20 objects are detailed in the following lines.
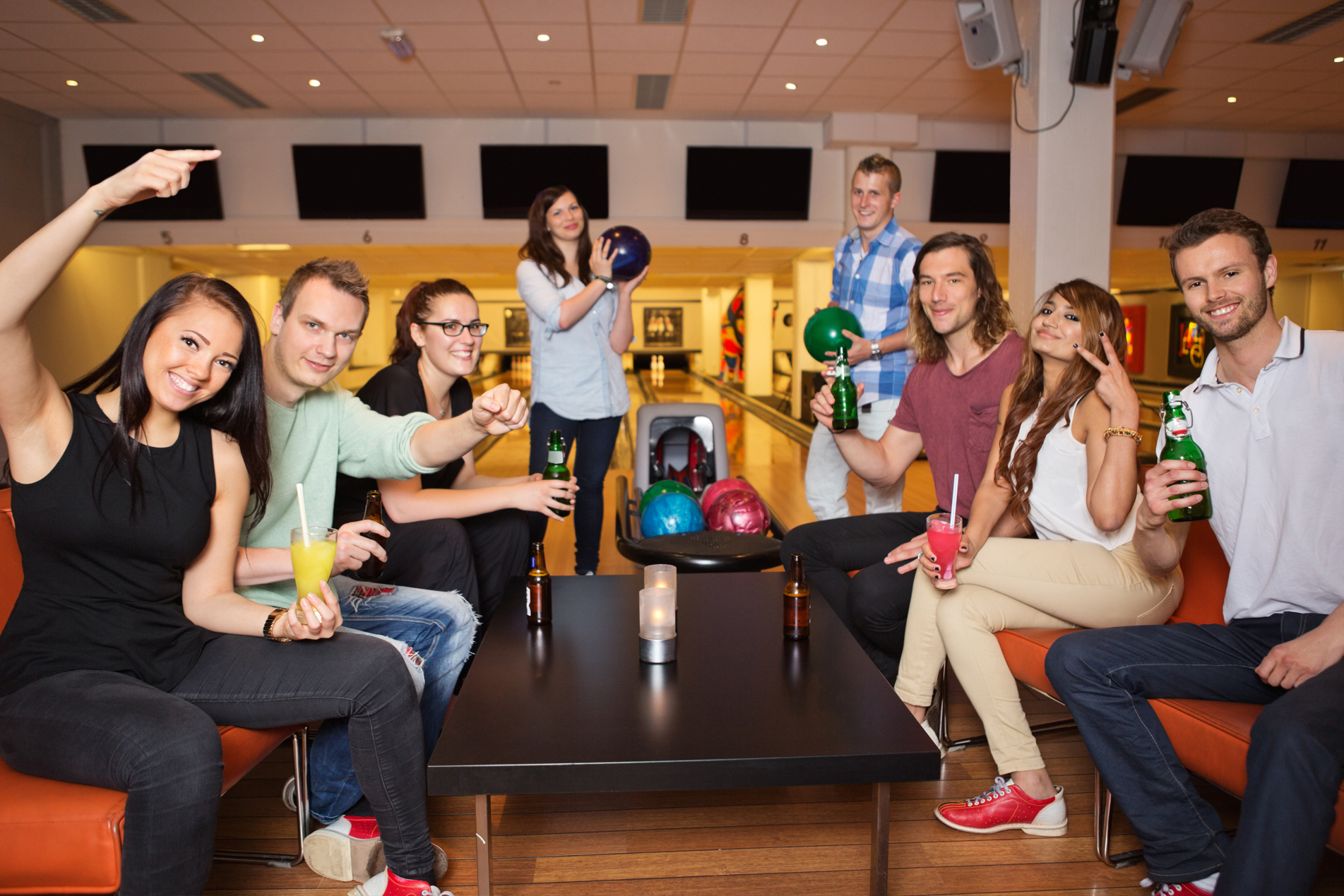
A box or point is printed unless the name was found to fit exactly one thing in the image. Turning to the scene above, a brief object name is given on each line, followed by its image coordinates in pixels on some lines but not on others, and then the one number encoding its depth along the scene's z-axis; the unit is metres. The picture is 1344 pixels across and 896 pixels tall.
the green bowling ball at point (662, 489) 2.98
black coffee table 1.19
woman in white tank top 1.72
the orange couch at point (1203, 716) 1.34
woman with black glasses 1.99
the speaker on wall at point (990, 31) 3.92
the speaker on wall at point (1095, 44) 3.64
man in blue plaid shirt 2.77
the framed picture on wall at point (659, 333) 23.28
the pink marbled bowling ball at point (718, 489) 2.98
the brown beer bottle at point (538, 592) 1.72
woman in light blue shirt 2.98
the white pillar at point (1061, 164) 3.86
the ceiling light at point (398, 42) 4.77
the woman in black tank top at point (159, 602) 1.17
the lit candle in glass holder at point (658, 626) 1.54
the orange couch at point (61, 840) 1.13
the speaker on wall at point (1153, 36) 3.81
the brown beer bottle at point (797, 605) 1.63
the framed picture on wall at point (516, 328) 22.48
